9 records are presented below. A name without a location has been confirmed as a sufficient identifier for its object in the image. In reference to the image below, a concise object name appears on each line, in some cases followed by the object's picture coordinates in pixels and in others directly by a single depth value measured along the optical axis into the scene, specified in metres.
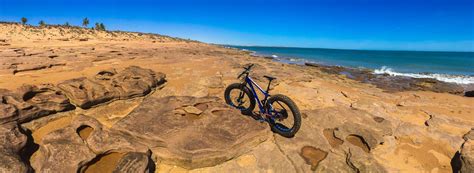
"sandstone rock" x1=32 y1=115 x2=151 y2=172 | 3.46
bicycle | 4.80
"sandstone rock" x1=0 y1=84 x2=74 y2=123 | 4.91
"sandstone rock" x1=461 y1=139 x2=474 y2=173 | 3.93
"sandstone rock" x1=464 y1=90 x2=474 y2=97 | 11.52
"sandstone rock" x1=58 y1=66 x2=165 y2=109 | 6.09
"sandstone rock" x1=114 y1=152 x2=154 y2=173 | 3.30
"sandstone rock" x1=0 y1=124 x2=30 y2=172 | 3.13
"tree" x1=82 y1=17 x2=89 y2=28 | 60.22
